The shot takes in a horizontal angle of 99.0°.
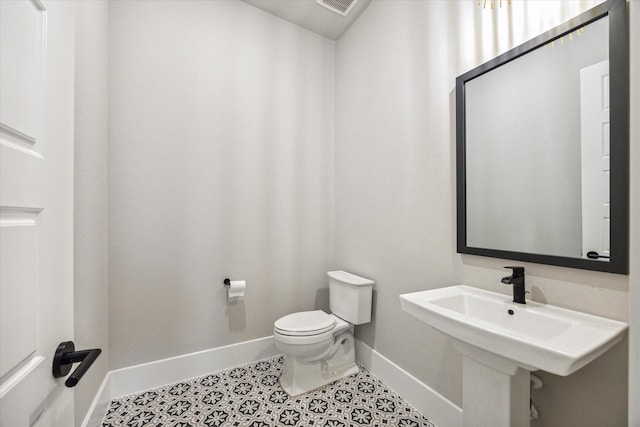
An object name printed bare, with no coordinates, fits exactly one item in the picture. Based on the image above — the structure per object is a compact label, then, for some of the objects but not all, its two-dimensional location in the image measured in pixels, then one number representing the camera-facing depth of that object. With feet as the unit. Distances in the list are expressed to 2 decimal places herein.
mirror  3.21
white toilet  5.93
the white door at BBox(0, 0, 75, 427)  1.55
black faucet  3.85
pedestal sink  2.70
